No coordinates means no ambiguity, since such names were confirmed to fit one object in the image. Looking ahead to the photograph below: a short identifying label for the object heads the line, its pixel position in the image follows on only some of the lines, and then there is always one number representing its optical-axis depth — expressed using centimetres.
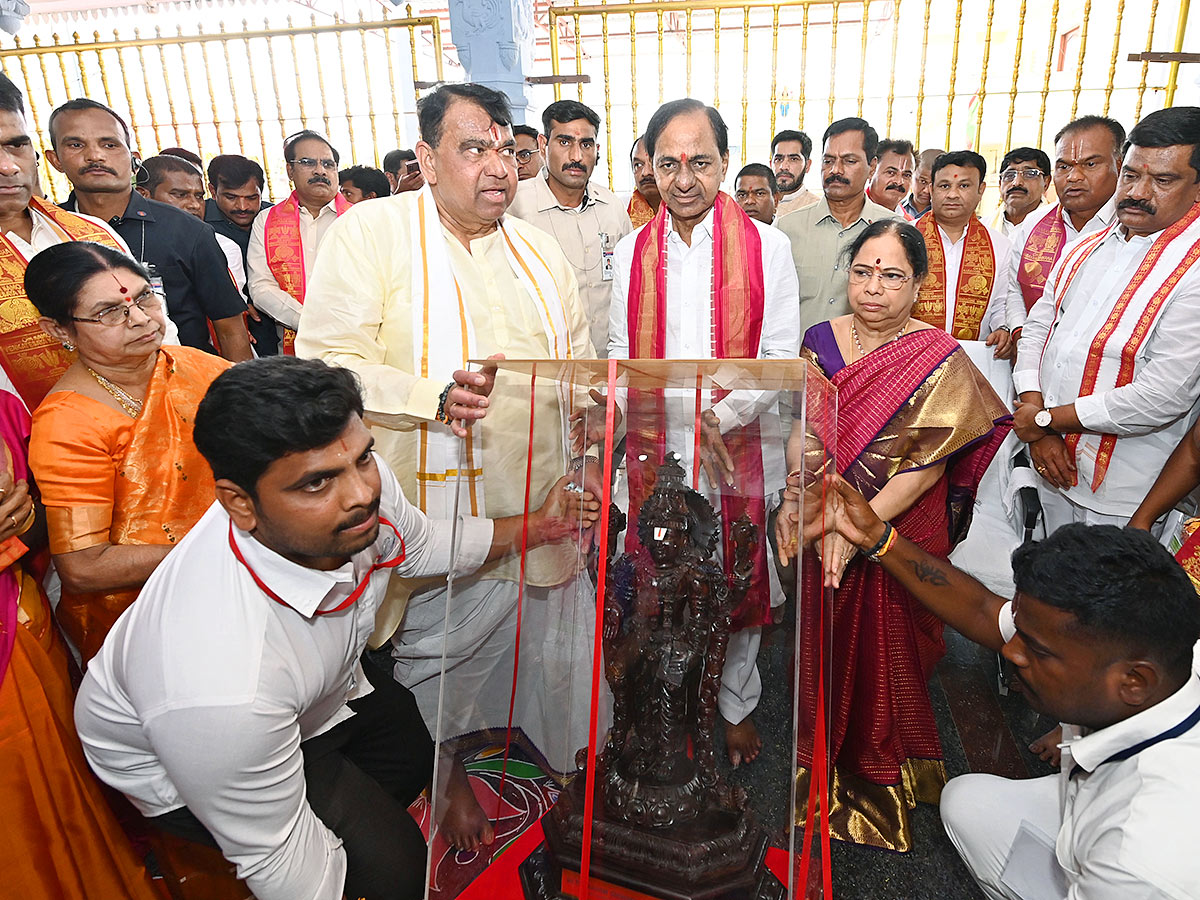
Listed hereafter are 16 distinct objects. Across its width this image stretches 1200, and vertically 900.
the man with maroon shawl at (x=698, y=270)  242
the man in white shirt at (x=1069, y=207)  325
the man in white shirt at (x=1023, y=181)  447
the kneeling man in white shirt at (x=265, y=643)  135
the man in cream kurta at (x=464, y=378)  162
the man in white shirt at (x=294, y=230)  409
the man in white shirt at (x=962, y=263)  372
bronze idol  148
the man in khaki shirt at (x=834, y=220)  345
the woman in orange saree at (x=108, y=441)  174
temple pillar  627
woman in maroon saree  201
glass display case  146
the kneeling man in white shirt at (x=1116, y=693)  117
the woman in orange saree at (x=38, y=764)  159
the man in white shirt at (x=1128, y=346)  222
